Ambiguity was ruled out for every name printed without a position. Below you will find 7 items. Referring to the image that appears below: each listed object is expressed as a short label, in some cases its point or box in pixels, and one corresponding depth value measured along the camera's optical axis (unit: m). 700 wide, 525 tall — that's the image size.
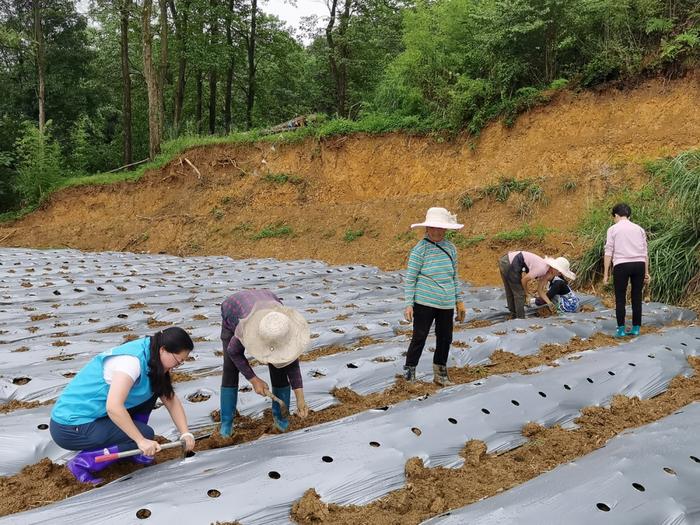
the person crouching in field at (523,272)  5.42
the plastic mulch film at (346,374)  2.62
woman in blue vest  2.15
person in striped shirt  3.48
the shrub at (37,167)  17.72
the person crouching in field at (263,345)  2.41
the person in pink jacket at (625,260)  4.77
